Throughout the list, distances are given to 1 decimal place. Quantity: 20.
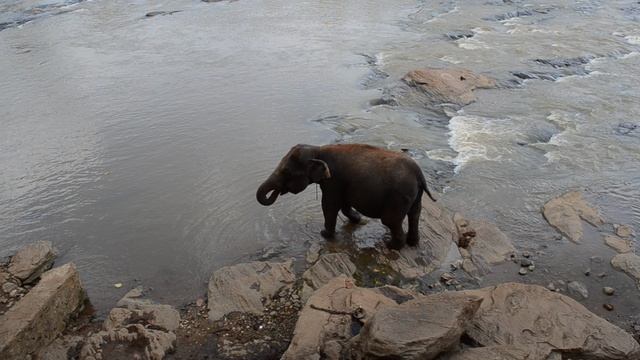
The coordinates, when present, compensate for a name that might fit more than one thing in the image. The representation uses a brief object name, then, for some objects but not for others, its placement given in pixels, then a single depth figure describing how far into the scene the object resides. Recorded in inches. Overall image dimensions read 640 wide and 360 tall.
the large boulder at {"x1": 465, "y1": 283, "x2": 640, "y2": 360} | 197.9
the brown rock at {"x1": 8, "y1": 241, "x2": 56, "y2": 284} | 266.7
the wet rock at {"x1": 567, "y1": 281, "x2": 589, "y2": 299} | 248.4
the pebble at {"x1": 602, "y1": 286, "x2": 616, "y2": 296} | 249.1
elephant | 255.6
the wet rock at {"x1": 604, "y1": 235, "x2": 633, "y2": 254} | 280.2
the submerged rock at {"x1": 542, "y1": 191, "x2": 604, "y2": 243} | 296.8
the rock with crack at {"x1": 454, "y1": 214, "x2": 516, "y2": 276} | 272.2
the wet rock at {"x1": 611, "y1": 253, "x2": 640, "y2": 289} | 260.2
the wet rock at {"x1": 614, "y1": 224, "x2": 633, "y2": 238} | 293.0
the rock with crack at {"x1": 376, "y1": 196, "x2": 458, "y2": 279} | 270.7
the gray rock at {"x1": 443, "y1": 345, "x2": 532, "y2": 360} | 175.0
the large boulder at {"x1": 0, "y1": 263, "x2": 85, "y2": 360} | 206.5
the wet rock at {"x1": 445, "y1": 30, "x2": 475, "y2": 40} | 719.1
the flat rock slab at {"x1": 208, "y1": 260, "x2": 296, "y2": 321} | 243.8
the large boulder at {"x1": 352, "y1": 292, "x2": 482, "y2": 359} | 171.5
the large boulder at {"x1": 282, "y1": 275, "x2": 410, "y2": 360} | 193.5
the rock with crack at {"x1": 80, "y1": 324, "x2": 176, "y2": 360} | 216.4
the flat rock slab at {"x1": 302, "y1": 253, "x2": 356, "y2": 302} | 256.5
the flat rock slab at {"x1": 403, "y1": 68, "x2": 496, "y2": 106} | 495.2
